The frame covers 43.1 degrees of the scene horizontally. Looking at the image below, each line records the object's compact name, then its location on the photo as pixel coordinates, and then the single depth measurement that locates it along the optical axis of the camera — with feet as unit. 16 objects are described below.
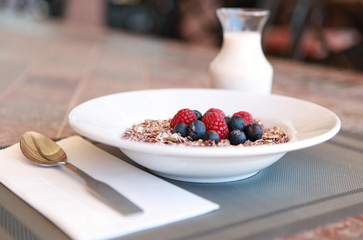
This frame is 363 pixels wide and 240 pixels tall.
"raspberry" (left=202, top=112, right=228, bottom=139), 2.00
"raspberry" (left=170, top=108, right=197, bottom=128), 2.05
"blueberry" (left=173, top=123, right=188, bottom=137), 1.96
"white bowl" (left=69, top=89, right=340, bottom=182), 1.56
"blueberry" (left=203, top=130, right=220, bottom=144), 1.87
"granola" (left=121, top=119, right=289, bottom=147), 1.91
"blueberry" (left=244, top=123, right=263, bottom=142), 2.00
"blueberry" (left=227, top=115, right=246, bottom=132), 2.03
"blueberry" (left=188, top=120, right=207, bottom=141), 1.94
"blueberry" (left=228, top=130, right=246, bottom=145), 1.93
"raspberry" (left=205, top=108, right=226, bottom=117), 2.13
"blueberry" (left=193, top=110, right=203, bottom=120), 2.19
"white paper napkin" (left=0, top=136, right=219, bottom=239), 1.35
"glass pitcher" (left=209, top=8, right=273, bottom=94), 3.16
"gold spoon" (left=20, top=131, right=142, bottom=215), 1.47
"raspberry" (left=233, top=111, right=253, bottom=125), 2.19
